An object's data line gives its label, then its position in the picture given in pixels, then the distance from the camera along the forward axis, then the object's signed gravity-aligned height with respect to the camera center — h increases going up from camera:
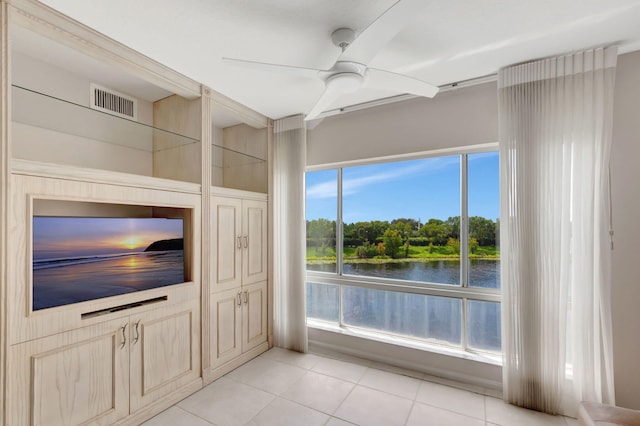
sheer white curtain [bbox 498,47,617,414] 1.94 -0.11
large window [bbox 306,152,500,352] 2.60 -0.34
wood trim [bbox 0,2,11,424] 1.42 +0.17
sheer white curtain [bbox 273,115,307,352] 3.15 -0.19
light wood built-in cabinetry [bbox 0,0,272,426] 1.50 +0.02
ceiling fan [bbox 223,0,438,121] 1.22 +0.86
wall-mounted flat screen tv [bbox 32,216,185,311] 1.61 -0.27
